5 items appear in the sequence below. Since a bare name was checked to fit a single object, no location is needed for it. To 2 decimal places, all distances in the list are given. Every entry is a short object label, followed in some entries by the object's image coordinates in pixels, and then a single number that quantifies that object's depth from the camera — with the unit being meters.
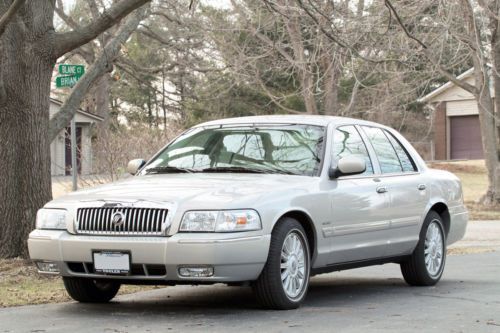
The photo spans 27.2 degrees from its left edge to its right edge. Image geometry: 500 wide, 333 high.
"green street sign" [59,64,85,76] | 14.62
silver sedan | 7.86
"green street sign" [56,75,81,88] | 14.67
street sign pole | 14.78
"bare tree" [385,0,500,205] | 22.41
